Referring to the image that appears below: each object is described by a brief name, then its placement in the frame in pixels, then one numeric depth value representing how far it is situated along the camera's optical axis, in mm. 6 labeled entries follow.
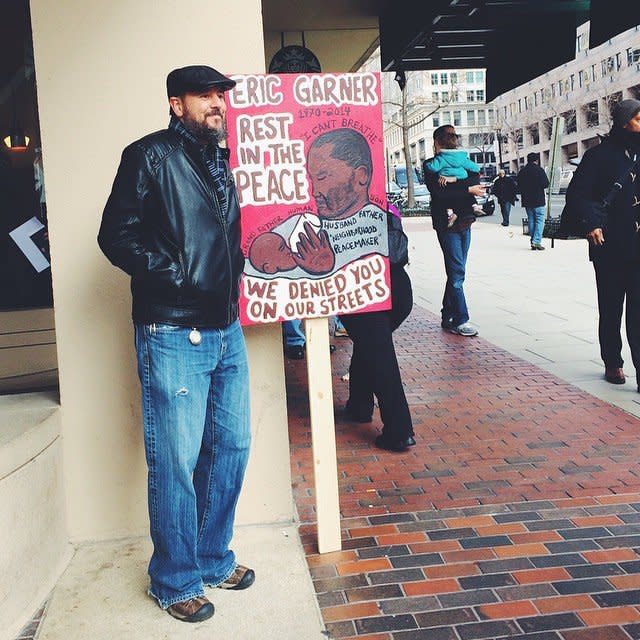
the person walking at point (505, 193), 25094
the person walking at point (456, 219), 8391
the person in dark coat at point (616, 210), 6043
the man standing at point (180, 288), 2908
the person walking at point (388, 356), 4973
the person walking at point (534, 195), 17016
